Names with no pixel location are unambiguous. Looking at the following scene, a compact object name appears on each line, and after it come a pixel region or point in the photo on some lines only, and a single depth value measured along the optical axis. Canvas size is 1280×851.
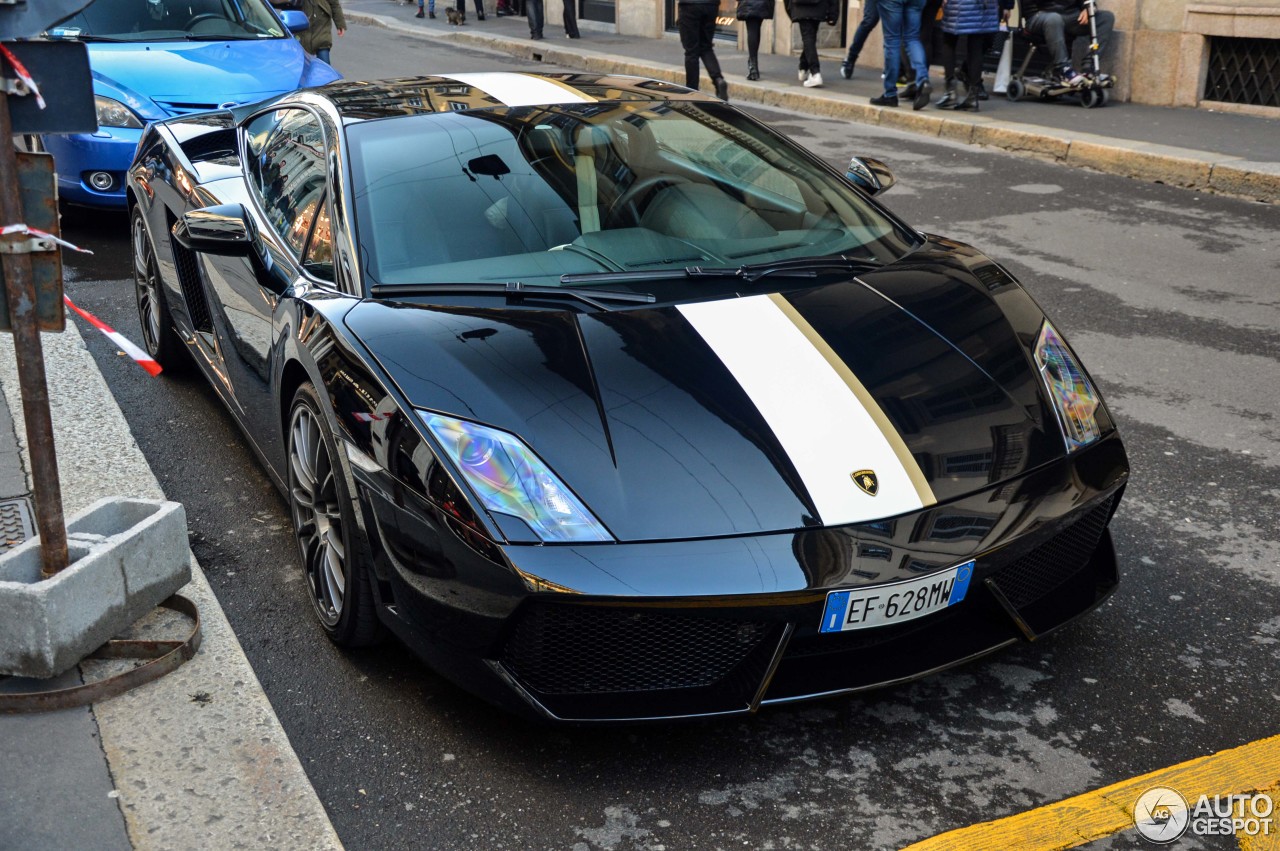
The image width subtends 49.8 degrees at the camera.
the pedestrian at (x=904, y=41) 13.02
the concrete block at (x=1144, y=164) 9.91
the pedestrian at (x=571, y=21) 22.25
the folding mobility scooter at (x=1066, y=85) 12.91
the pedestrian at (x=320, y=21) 12.93
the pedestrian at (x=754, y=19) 15.62
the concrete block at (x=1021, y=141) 11.07
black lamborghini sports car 2.82
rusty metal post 3.12
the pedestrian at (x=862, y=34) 14.77
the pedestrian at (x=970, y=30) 12.51
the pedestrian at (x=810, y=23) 14.79
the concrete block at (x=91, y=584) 3.20
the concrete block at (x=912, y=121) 12.39
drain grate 4.03
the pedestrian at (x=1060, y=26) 12.81
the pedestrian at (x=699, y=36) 14.15
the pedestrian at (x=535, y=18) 21.67
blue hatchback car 8.00
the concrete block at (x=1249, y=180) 9.40
